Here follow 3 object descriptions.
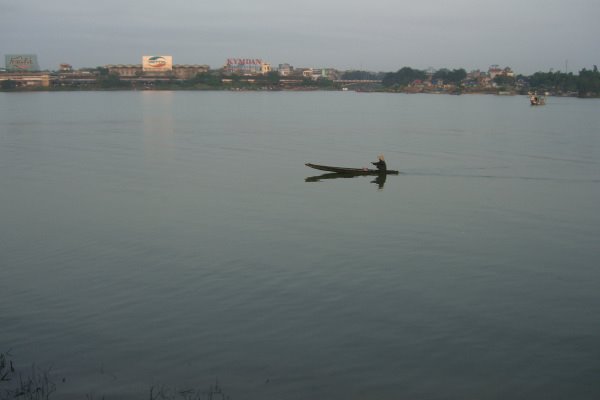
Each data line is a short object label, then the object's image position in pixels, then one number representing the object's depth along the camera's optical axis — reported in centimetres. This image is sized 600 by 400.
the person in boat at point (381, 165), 3853
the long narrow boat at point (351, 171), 3809
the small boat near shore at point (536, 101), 15234
